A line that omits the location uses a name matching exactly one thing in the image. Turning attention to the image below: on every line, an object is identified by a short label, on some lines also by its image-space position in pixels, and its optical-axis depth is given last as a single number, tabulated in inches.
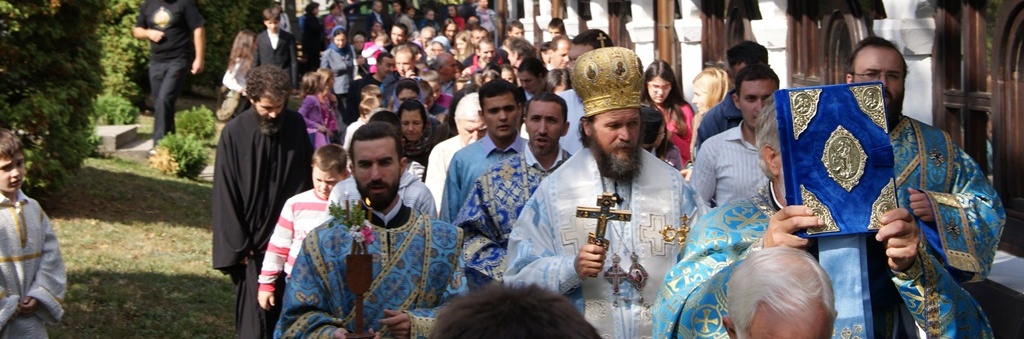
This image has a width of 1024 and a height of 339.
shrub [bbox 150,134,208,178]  613.0
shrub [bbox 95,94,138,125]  717.9
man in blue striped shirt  248.7
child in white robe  252.1
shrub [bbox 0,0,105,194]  419.5
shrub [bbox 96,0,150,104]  801.6
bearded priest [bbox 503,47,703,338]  199.6
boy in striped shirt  282.0
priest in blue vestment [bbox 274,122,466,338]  197.9
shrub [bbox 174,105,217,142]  714.2
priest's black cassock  306.0
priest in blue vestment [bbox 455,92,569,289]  216.7
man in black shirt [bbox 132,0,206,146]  621.6
